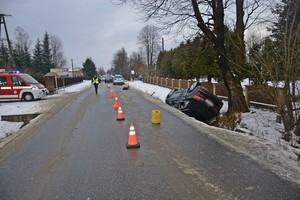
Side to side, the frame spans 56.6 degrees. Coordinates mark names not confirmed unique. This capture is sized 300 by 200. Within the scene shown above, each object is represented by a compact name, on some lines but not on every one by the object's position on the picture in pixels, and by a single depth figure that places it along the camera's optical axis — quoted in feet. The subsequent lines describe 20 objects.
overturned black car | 37.65
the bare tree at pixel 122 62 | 304.09
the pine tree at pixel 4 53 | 201.77
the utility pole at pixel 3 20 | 106.73
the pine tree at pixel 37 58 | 225.35
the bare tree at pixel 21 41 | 262.22
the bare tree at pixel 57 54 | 320.25
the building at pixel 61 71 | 124.45
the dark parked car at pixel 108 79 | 203.33
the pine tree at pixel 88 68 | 364.64
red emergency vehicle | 67.67
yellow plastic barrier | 32.19
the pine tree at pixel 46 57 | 228.84
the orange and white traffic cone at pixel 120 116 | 35.12
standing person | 85.08
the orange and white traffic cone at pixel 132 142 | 21.68
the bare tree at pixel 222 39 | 40.86
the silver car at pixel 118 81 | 160.97
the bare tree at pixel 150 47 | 229.86
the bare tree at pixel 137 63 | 279.90
